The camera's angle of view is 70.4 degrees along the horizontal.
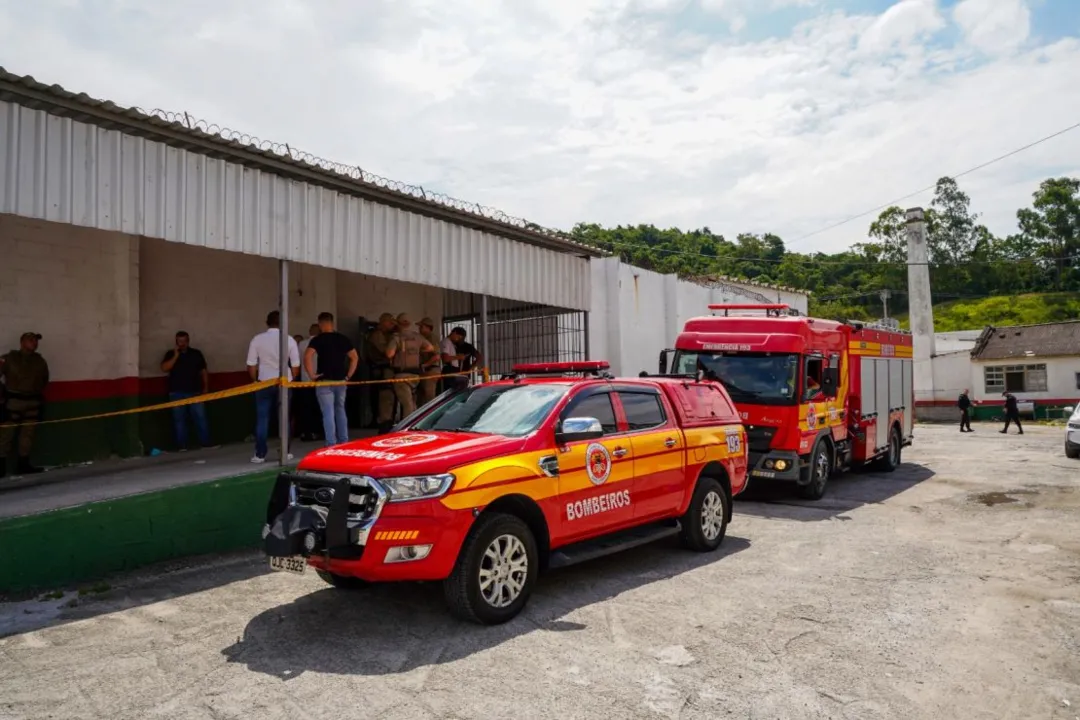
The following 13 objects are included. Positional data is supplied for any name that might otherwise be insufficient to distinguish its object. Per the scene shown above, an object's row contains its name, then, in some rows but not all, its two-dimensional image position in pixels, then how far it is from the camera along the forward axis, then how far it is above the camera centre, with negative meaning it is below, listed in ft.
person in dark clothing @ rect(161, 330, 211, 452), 32.78 +0.40
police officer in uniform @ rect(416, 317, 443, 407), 38.58 +1.07
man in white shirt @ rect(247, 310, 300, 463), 28.48 +0.83
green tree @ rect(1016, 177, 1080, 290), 251.19 +51.81
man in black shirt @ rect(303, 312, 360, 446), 30.19 +0.85
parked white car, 53.21 -4.28
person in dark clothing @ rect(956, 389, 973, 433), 89.15 -3.45
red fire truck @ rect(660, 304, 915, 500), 34.09 -0.11
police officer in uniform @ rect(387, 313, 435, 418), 35.91 +1.24
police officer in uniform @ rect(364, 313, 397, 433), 36.45 +1.33
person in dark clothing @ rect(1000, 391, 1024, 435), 85.84 -3.42
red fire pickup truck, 16.17 -2.47
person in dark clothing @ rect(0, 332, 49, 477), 27.14 +0.03
